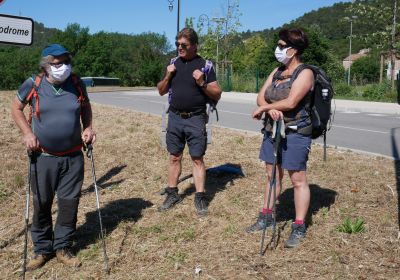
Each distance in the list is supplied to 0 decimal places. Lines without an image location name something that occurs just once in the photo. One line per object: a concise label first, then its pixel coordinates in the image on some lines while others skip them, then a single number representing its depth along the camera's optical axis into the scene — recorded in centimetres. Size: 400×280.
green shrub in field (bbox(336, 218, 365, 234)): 431
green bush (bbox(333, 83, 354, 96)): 2497
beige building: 8589
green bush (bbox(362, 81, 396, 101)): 2204
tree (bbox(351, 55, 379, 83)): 6488
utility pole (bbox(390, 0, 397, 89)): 2370
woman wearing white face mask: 386
